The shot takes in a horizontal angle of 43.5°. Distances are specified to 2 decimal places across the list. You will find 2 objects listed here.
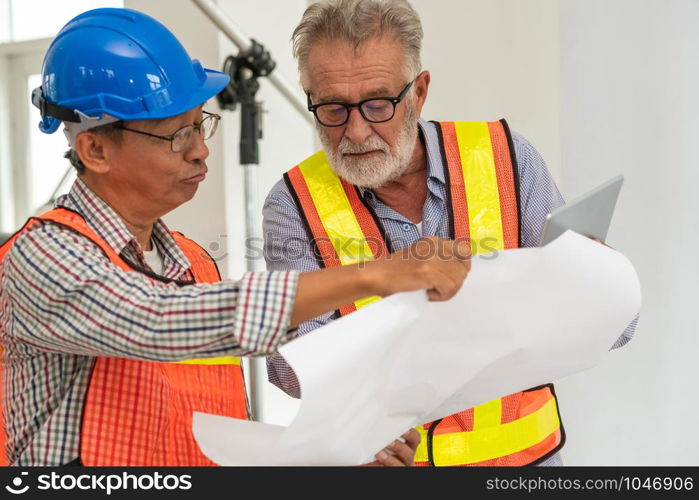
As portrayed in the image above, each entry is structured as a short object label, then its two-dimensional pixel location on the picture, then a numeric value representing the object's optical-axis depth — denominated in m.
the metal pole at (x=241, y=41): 2.85
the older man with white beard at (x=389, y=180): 1.59
